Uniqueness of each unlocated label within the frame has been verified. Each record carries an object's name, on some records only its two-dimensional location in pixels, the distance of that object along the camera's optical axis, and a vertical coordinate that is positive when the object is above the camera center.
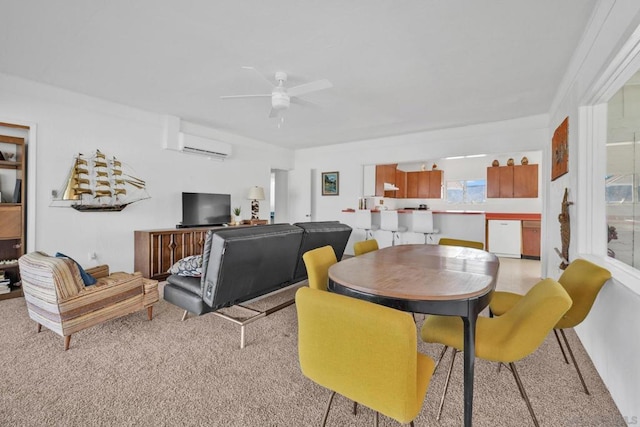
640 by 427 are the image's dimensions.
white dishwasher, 6.42 -0.53
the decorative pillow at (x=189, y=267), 2.60 -0.51
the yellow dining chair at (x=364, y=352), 0.98 -0.50
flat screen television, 5.08 +0.02
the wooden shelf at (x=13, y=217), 3.38 -0.10
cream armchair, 2.18 -0.68
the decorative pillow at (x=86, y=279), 2.46 -0.58
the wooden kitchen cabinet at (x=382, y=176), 6.65 +0.82
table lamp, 6.04 +0.34
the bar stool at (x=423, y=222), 5.31 -0.18
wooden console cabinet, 4.32 -0.59
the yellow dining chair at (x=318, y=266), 2.02 -0.38
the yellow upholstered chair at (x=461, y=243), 3.28 -0.35
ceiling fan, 2.91 +1.21
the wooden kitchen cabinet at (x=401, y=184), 7.87 +0.77
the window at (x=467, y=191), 7.62 +0.57
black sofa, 2.23 -0.47
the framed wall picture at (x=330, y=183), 6.85 +0.65
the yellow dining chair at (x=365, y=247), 2.73 -0.33
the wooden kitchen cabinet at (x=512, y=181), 6.66 +0.74
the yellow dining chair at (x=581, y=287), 1.67 -0.44
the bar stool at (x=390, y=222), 5.65 -0.19
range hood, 6.92 +0.61
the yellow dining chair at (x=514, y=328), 1.24 -0.60
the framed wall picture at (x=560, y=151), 2.94 +0.69
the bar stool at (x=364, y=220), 5.96 -0.17
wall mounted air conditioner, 5.00 +1.13
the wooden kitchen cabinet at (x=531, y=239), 6.26 -0.55
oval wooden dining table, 1.35 -0.37
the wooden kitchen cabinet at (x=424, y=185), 7.96 +0.75
